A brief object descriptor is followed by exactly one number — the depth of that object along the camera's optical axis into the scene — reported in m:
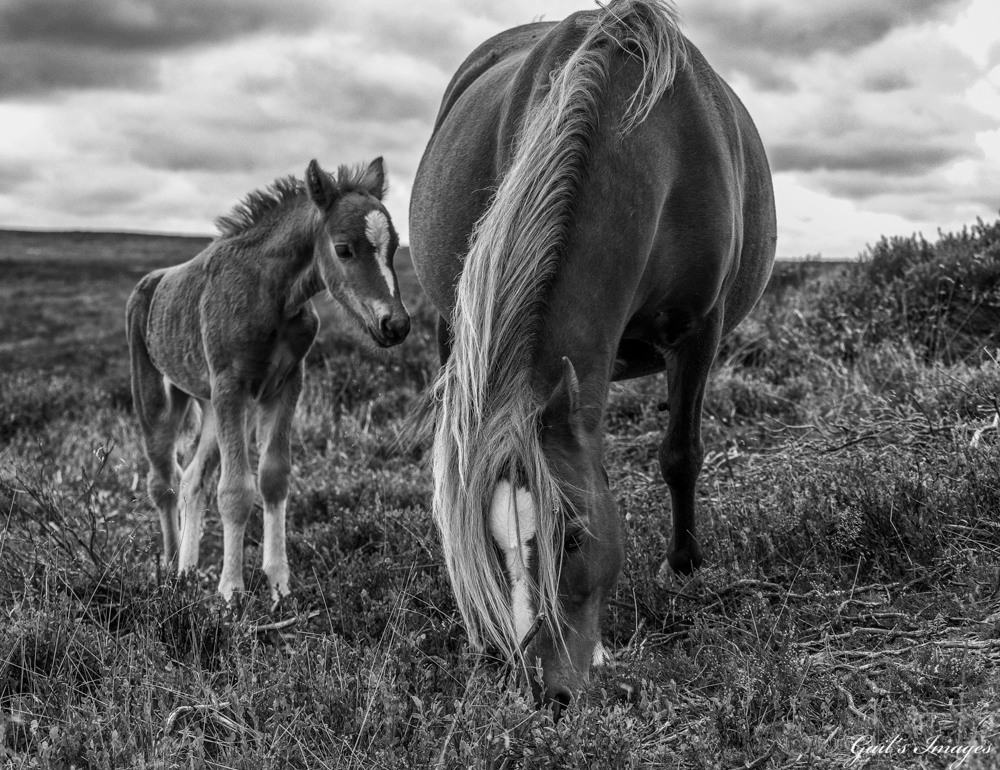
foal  4.93
